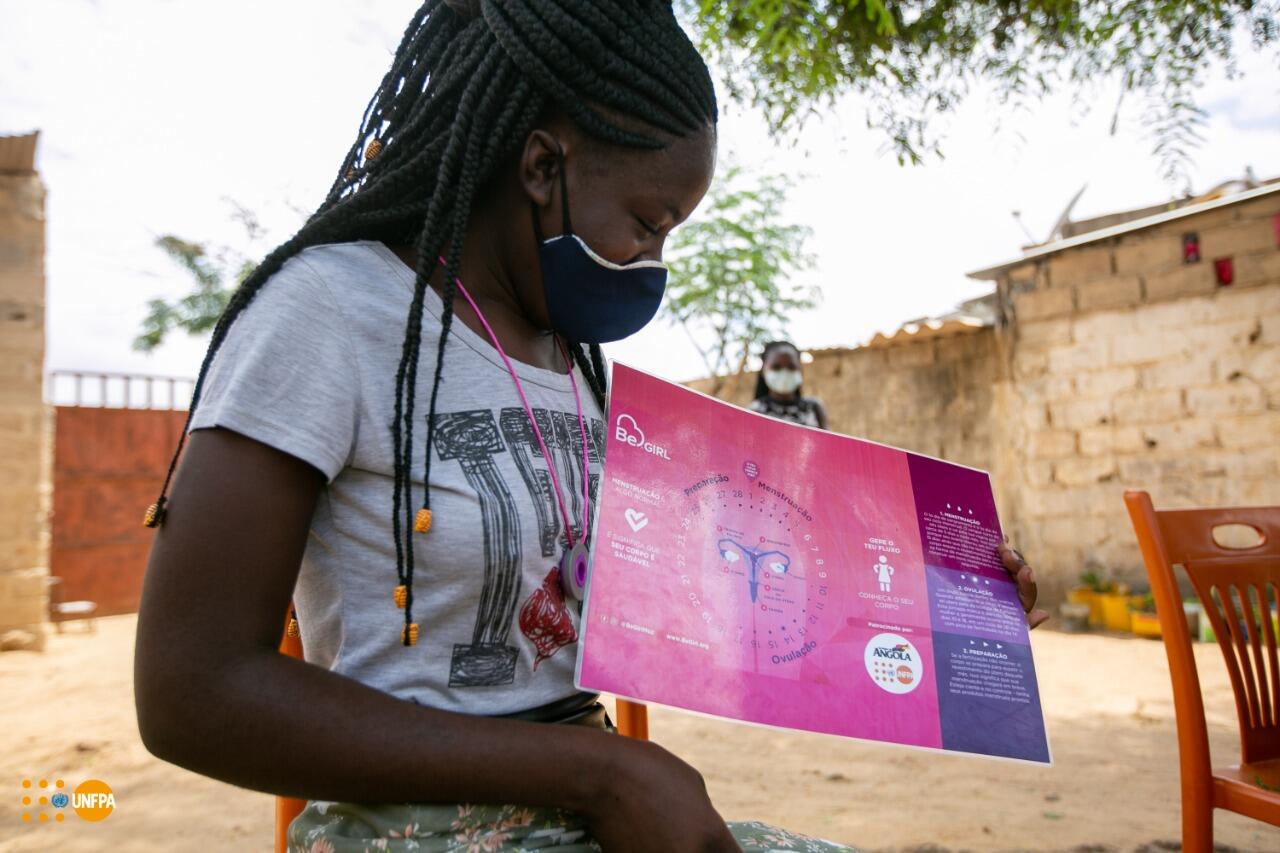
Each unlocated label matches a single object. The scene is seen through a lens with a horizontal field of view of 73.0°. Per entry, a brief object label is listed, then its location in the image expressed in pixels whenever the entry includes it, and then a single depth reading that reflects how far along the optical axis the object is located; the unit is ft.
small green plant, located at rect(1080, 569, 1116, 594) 24.32
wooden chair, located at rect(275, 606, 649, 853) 3.95
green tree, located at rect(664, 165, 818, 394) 35.04
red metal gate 31.32
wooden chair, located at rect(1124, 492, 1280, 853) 5.93
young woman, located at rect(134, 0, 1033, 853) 2.60
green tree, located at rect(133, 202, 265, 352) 42.22
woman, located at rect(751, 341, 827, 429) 20.13
